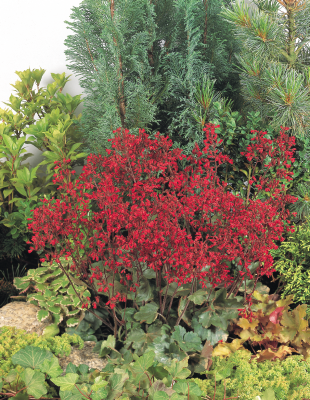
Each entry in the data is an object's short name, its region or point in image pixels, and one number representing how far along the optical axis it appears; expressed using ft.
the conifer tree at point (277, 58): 7.82
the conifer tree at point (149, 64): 8.50
